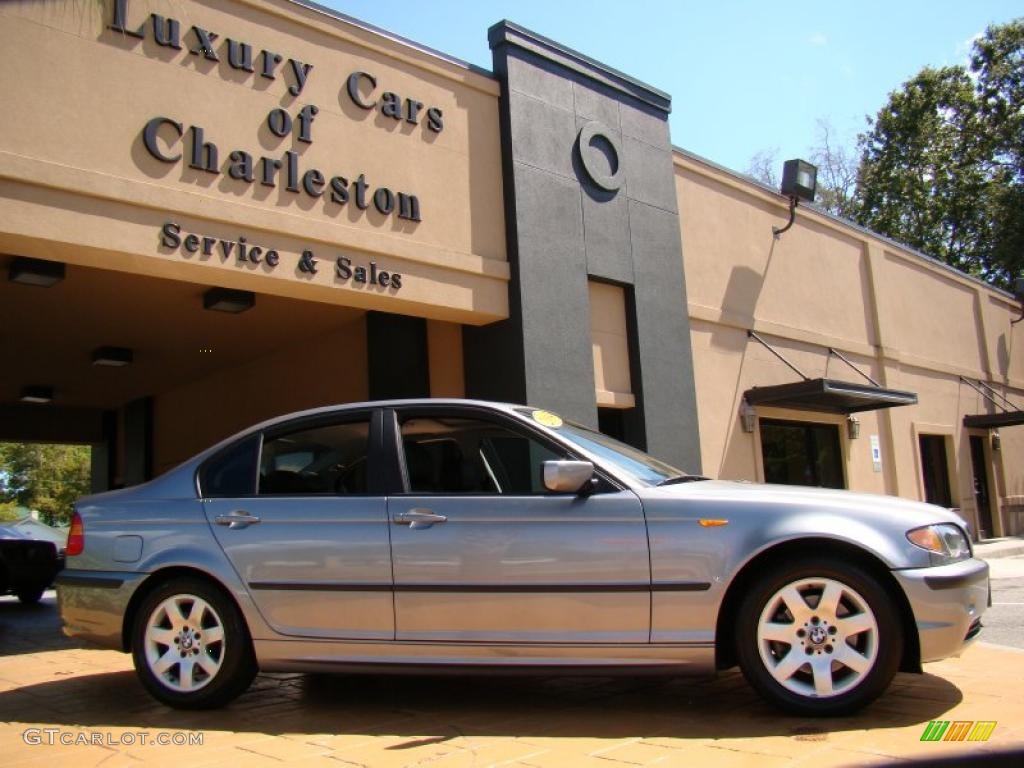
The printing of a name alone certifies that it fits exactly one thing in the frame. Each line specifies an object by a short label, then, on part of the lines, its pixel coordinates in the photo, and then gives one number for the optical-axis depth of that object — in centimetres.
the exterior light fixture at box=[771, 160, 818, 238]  1405
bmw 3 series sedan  402
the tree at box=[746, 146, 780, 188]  3577
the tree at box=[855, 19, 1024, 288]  3023
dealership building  727
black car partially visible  1127
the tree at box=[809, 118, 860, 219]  3659
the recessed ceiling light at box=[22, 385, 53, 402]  1512
